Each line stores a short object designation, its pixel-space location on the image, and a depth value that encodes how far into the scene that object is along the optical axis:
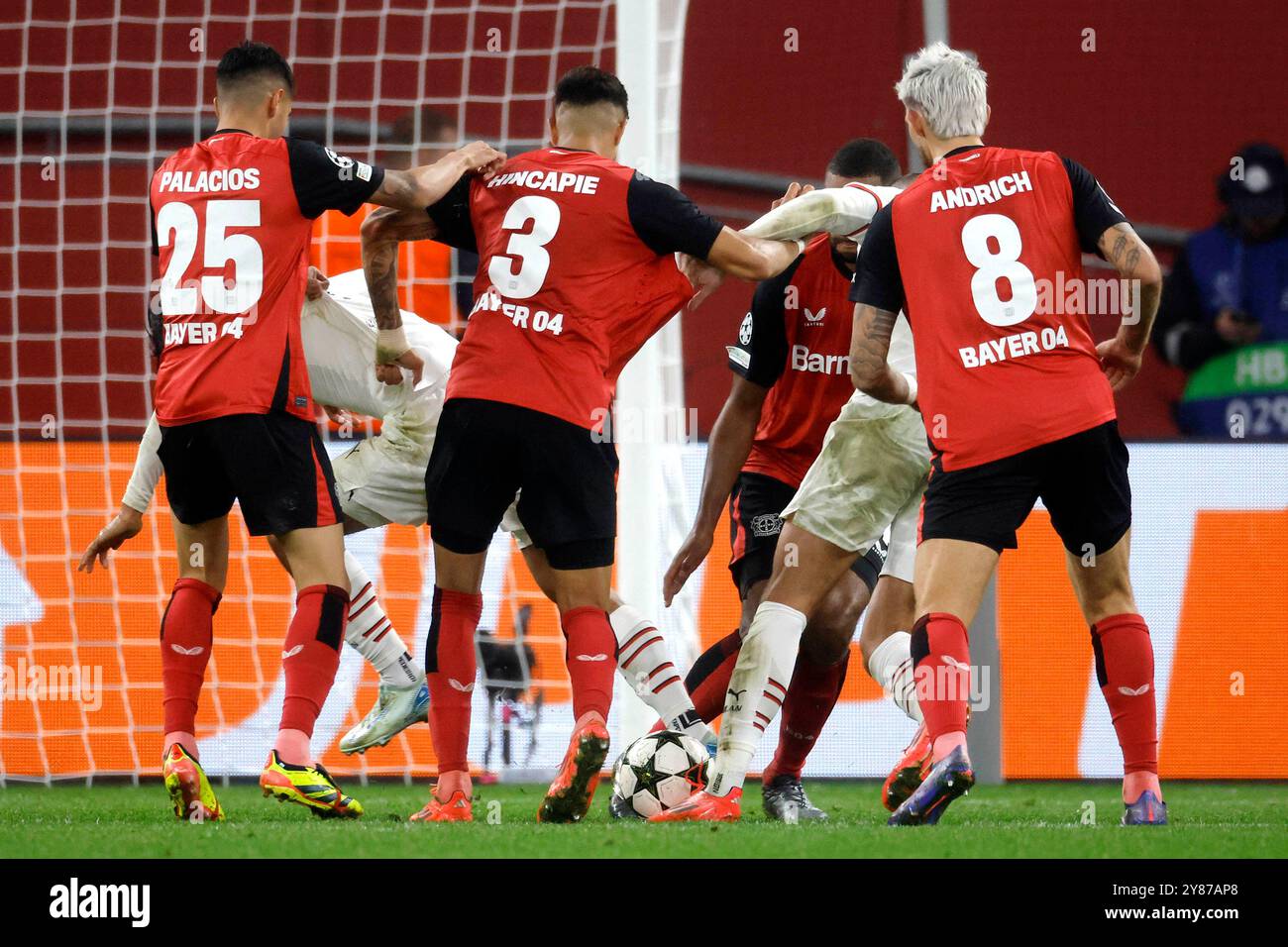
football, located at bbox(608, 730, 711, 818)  8.71
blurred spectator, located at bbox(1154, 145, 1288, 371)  18.69
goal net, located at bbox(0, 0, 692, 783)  11.87
